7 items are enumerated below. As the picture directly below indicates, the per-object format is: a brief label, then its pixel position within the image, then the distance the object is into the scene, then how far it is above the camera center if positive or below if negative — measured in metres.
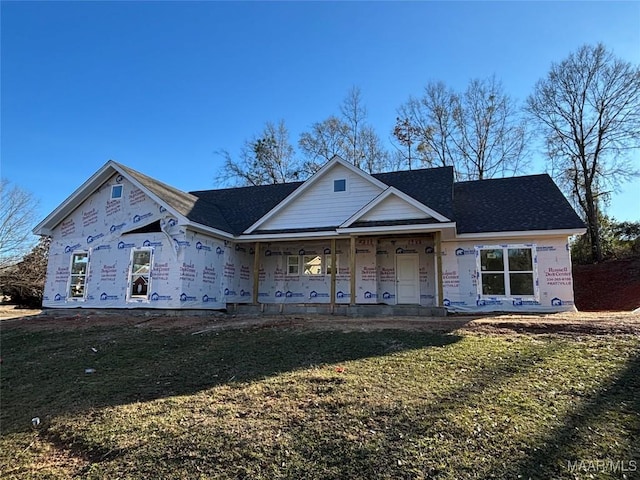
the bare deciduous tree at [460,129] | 28.58 +12.10
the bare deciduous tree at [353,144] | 30.84 +11.37
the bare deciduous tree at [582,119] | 22.75 +10.61
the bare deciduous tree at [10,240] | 25.03 +2.96
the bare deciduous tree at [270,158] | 32.00 +10.57
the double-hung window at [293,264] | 16.25 +1.03
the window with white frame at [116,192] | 14.86 +3.54
